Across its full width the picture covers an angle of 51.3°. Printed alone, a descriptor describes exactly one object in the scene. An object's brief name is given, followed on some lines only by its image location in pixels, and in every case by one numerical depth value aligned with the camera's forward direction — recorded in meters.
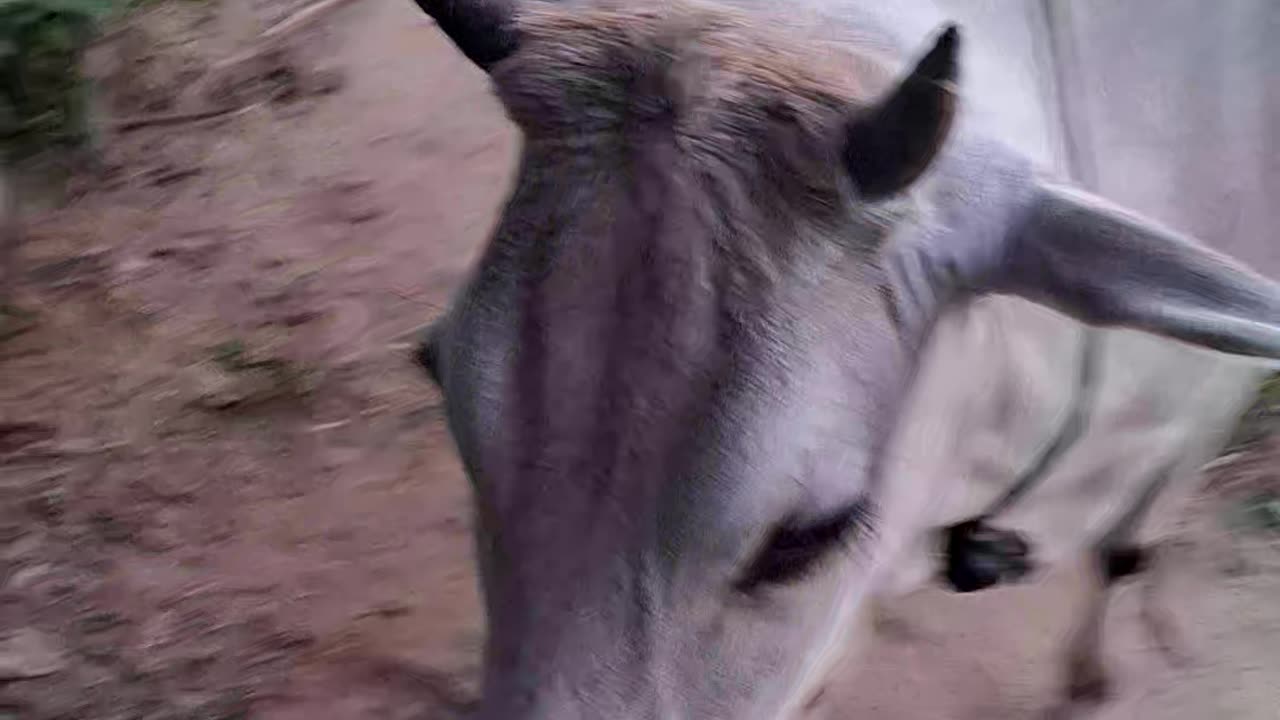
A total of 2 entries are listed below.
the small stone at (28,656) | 2.96
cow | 1.42
